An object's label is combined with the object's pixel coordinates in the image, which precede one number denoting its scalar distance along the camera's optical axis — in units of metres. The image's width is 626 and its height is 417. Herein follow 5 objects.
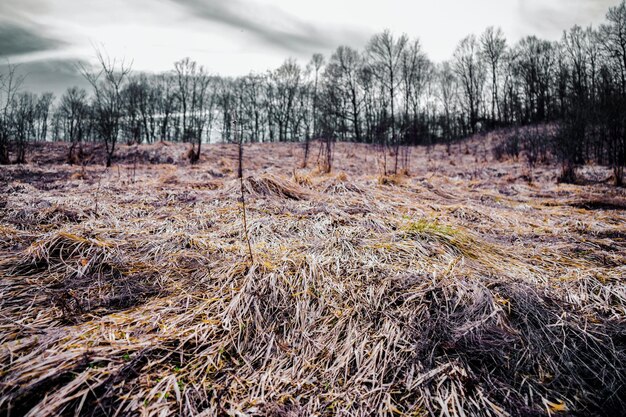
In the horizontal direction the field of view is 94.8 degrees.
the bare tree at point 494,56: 32.34
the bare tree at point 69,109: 31.18
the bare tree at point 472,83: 34.50
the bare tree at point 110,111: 10.53
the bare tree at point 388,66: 31.67
